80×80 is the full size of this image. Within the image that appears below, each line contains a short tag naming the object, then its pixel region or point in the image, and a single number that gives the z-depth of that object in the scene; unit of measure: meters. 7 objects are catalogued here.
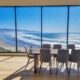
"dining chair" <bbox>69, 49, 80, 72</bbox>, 3.27
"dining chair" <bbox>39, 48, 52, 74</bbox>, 3.27
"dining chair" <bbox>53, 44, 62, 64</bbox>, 3.90
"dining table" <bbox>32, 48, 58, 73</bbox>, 3.32
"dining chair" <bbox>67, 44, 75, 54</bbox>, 3.89
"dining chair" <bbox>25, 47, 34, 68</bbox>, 3.67
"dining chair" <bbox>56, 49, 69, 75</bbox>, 3.25
